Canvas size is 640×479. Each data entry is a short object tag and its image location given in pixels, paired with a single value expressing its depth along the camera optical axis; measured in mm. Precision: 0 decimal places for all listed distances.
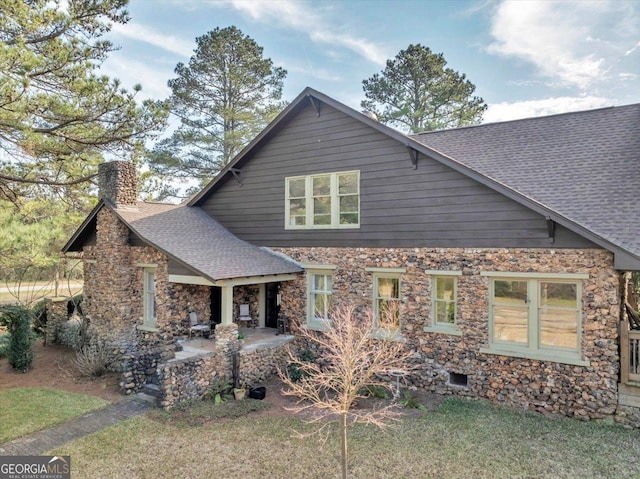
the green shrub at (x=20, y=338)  11242
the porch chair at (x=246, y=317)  12631
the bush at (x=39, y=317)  15123
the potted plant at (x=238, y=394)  9213
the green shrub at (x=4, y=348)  12395
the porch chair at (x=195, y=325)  11328
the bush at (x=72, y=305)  16484
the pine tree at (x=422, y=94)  23328
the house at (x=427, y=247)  7922
